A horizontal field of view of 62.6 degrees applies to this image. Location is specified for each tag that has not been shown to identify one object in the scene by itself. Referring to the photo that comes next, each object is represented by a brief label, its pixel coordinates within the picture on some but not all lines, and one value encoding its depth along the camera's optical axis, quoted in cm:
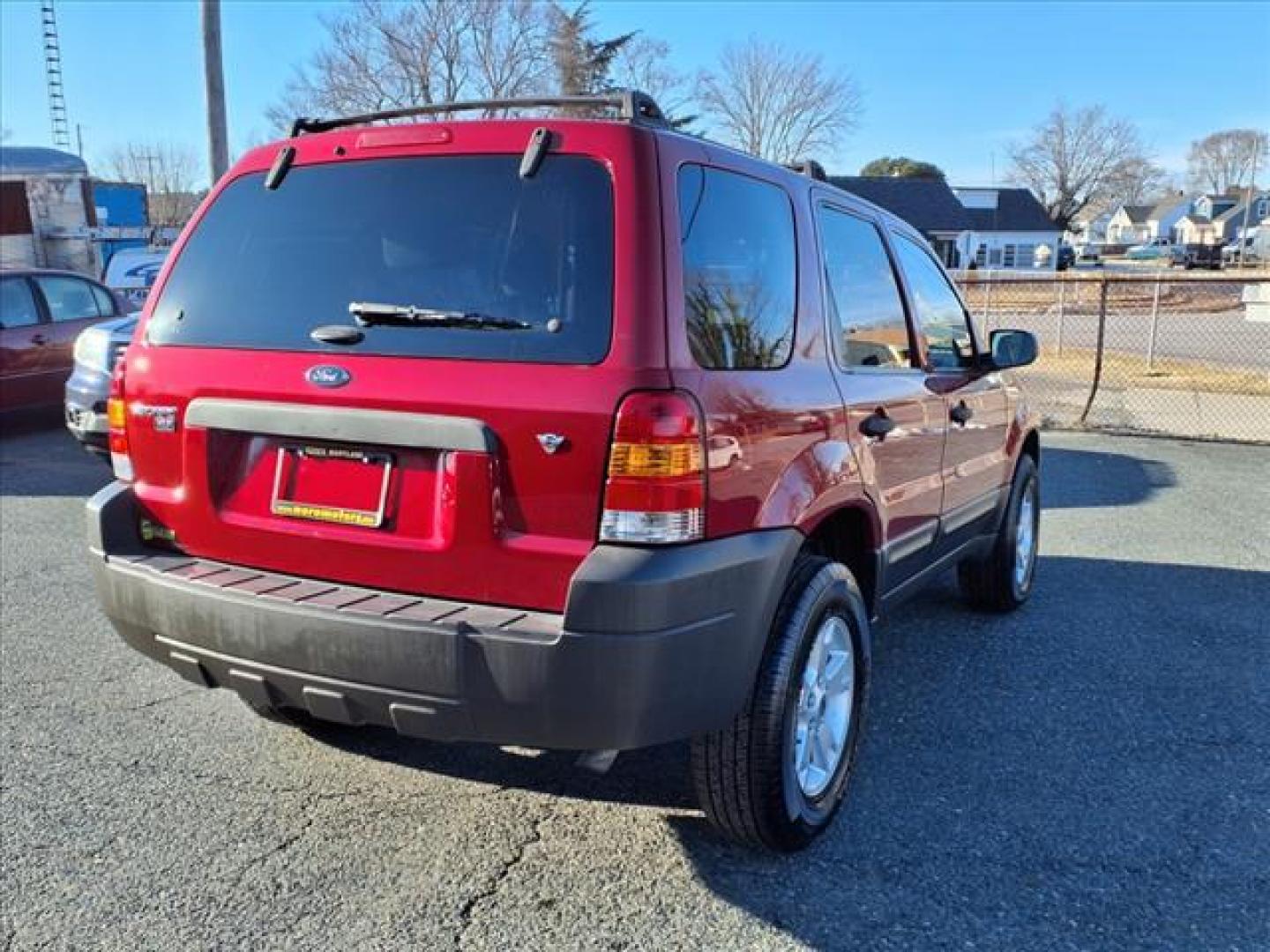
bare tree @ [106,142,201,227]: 4297
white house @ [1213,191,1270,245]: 10419
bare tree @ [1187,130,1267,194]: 10675
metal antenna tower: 3372
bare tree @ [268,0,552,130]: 3331
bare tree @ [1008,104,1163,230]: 8238
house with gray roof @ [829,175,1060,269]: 6000
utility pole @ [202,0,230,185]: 1279
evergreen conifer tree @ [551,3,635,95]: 3425
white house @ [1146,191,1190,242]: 11975
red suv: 246
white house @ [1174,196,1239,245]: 10731
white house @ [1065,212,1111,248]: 9636
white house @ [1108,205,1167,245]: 12456
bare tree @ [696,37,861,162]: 4531
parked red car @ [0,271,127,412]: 1009
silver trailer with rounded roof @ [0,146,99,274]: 2151
